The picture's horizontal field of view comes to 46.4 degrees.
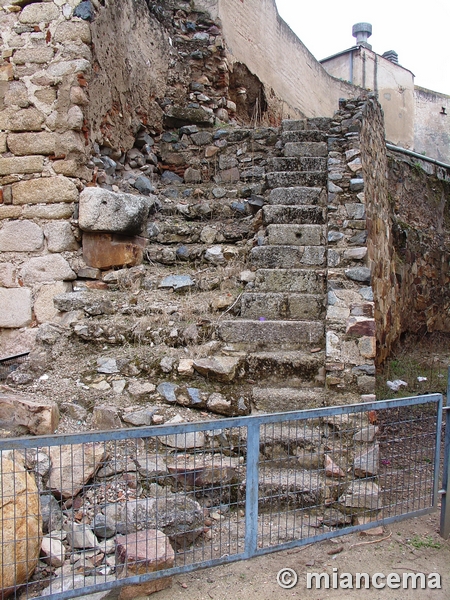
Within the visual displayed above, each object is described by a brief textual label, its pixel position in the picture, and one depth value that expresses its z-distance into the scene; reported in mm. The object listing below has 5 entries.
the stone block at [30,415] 3065
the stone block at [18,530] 2041
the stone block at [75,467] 2668
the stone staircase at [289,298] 3627
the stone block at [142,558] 2170
